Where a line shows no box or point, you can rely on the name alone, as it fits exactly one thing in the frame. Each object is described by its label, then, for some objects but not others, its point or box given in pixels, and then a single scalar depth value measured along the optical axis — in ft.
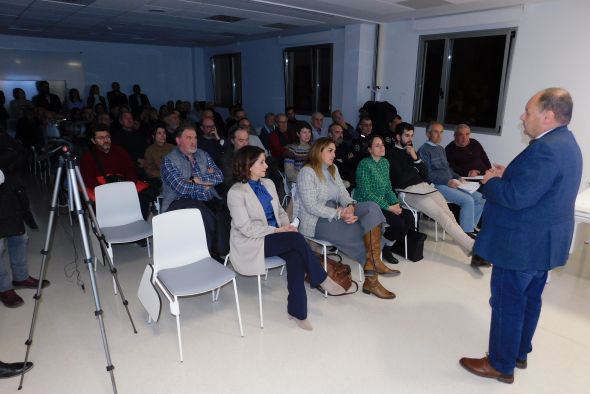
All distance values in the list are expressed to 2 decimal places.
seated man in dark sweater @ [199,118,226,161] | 15.60
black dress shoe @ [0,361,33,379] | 7.63
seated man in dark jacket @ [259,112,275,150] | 20.89
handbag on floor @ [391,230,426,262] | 12.88
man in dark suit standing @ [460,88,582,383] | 6.38
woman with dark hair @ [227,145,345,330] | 9.18
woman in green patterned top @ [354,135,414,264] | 12.30
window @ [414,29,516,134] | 19.42
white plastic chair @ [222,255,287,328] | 9.36
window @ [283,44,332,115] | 27.22
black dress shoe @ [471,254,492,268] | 12.63
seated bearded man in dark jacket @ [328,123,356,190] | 16.91
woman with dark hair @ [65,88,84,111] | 32.53
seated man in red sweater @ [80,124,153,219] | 13.12
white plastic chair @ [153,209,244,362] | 8.21
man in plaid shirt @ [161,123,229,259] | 11.54
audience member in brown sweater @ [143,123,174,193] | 15.42
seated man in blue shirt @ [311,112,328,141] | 21.38
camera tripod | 7.16
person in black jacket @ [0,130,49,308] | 8.93
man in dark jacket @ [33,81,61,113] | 30.48
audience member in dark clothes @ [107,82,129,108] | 33.68
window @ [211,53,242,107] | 34.80
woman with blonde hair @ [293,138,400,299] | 10.69
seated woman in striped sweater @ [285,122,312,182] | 16.17
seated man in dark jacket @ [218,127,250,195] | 13.46
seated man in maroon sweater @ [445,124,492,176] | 16.08
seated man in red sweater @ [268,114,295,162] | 18.64
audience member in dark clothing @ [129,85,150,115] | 34.76
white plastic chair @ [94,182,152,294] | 11.09
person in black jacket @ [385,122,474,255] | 13.14
